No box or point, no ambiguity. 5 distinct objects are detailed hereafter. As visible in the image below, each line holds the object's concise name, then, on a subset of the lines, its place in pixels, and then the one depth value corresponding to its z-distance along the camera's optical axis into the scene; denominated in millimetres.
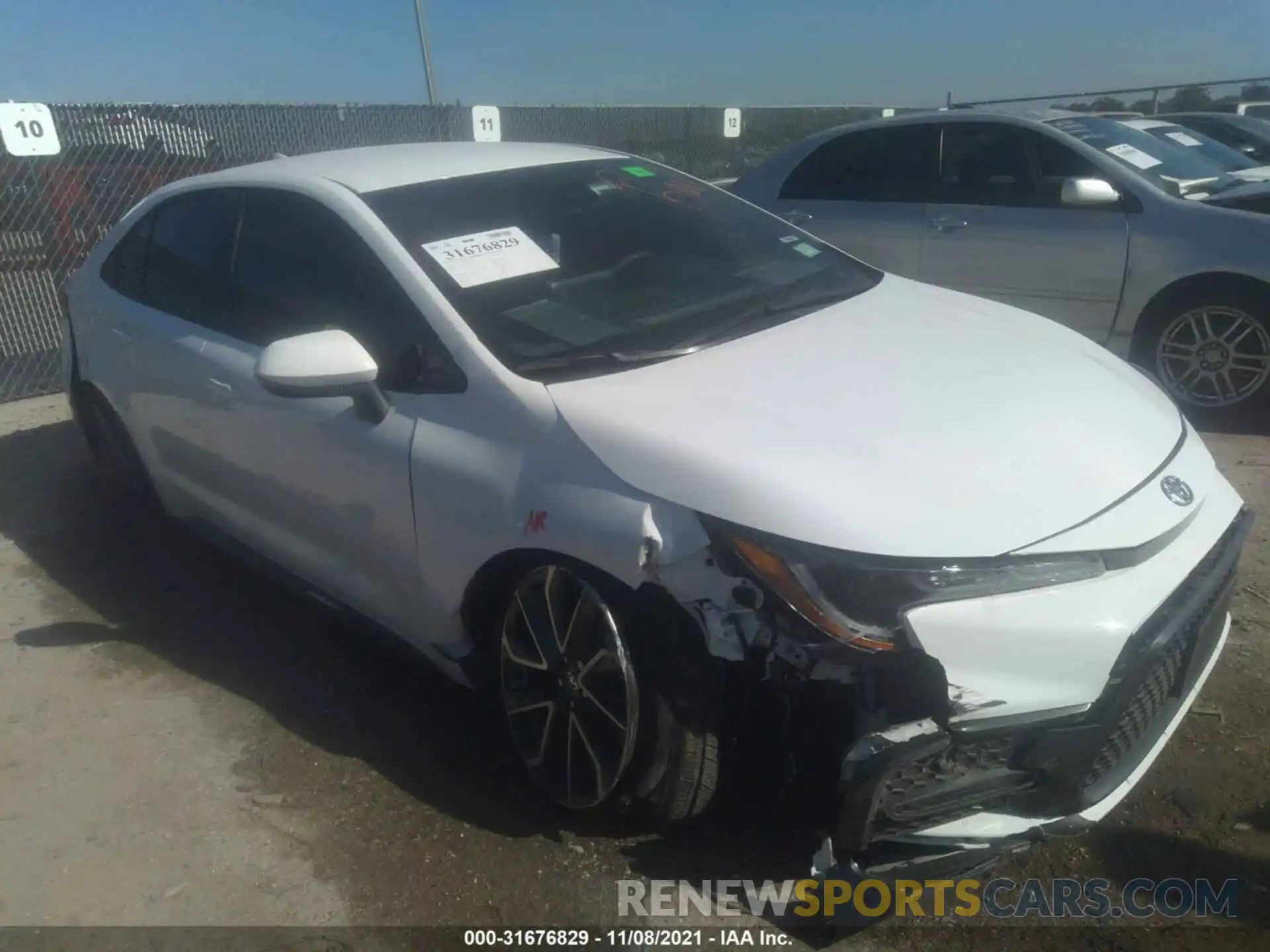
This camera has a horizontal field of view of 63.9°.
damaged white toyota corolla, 2012
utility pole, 11281
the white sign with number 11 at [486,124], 10008
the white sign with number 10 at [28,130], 6910
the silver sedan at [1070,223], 5086
